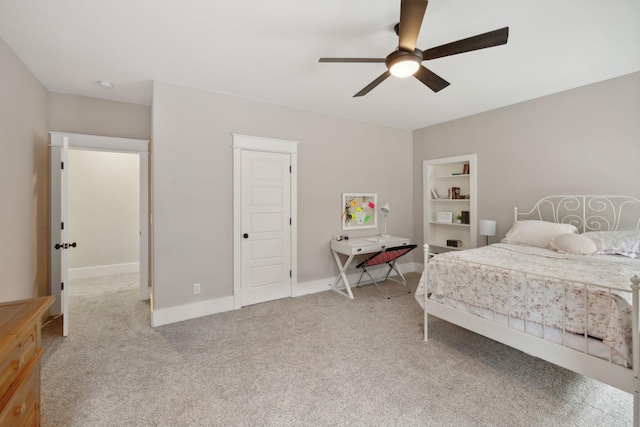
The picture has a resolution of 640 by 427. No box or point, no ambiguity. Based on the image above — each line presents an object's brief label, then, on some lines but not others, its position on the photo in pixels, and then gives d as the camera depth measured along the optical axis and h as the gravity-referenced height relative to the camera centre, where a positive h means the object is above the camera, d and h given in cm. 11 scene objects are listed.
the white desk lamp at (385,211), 440 +3
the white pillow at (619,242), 256 -28
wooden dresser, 104 -64
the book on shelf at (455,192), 461 +35
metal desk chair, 365 -58
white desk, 379 -48
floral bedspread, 158 -52
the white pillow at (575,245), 263 -31
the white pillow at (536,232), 305 -22
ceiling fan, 154 +109
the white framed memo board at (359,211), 436 +3
